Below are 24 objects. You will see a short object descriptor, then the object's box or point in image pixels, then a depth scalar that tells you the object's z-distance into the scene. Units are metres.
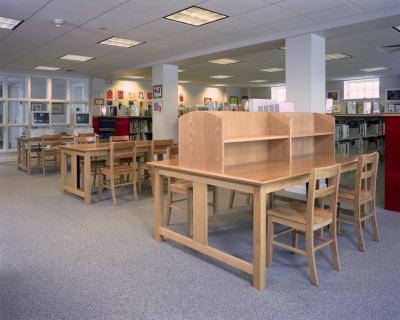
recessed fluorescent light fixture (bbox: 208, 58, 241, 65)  8.45
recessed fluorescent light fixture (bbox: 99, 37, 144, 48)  6.17
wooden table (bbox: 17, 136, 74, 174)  7.43
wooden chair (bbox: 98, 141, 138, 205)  4.82
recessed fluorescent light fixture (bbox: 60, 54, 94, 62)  7.68
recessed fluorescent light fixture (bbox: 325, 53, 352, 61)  7.76
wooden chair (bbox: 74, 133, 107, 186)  5.73
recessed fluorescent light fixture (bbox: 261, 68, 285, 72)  9.88
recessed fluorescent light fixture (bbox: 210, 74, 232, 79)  11.17
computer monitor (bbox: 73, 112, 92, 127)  9.43
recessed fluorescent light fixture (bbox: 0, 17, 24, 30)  5.00
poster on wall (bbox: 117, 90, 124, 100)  11.51
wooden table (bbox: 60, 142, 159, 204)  4.84
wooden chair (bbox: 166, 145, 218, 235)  3.49
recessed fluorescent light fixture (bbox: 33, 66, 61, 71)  9.19
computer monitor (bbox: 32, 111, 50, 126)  9.56
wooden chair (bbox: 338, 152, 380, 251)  3.10
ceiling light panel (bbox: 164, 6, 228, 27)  4.58
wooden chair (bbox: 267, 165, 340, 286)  2.48
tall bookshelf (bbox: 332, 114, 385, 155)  6.67
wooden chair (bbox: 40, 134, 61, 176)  7.38
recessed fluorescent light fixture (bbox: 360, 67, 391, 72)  9.83
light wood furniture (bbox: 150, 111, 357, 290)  2.46
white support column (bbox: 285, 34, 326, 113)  5.21
